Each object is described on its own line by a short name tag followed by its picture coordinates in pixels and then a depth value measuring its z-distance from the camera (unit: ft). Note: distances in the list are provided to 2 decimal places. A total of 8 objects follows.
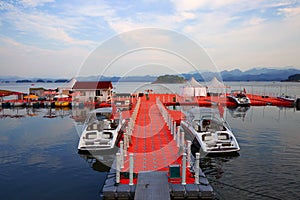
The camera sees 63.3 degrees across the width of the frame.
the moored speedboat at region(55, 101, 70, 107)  127.06
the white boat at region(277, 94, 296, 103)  130.11
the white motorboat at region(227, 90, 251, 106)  129.72
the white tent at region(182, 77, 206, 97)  155.02
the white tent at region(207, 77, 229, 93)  176.55
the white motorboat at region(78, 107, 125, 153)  46.16
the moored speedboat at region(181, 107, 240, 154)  44.21
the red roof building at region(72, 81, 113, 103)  127.54
